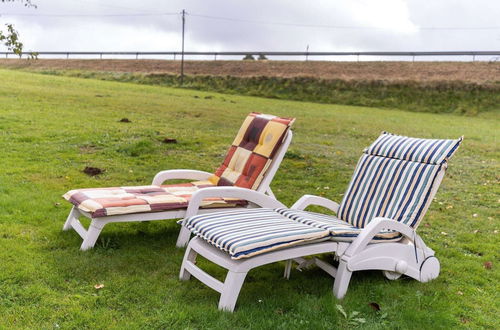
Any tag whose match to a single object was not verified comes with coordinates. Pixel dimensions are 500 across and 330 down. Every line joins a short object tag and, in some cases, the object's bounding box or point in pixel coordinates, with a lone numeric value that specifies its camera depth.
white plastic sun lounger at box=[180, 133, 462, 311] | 3.59
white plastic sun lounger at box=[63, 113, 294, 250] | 4.56
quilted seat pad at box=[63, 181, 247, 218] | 4.48
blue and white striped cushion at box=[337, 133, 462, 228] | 4.32
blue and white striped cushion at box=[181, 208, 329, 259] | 3.46
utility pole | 38.58
